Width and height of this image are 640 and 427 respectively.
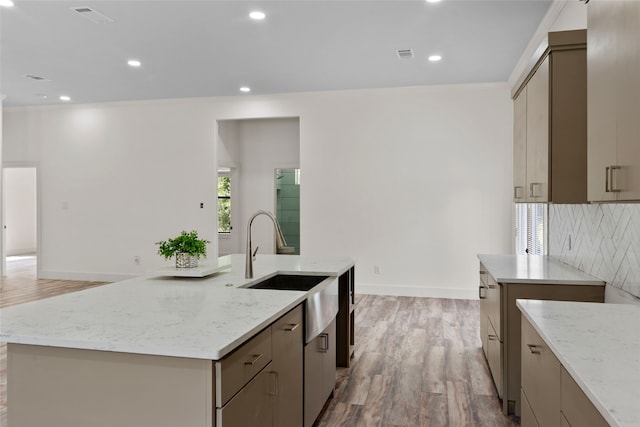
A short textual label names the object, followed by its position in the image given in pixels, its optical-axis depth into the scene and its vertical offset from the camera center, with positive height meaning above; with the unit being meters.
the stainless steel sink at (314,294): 2.45 -0.49
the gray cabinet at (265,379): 1.52 -0.64
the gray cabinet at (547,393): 1.25 -0.58
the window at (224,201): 8.98 +0.19
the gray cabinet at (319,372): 2.48 -0.94
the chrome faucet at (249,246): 2.66 -0.20
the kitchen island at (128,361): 1.47 -0.49
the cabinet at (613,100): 1.46 +0.37
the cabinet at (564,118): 2.61 +0.51
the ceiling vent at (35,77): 6.17 +1.78
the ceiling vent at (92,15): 4.00 +1.71
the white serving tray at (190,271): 2.69 -0.35
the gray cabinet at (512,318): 2.73 -0.66
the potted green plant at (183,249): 2.81 -0.23
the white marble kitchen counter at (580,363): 1.10 -0.43
